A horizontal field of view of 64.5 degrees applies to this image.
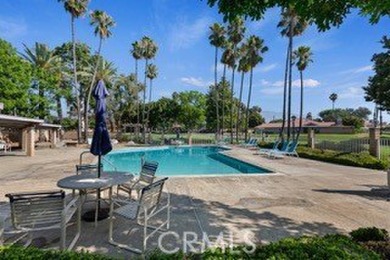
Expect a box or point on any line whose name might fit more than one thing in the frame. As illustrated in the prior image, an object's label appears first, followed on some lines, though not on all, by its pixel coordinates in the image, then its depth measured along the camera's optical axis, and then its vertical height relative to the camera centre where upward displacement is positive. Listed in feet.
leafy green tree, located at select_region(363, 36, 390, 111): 90.53 +16.54
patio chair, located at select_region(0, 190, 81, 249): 13.61 -3.53
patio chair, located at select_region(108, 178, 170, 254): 14.65 -3.97
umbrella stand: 18.72 -5.17
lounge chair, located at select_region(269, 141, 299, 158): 59.67 -3.69
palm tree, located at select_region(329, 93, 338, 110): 374.18 +44.54
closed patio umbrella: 19.34 -0.05
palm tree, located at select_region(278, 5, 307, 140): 90.48 +28.82
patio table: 16.63 -2.87
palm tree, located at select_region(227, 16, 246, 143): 115.03 +37.55
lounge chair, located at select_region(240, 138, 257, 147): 90.02 -3.09
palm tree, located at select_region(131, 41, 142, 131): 136.15 +36.06
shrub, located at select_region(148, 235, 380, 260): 9.90 -4.00
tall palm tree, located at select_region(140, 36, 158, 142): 135.95 +37.10
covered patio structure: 56.90 +1.06
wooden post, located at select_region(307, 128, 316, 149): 72.02 -1.59
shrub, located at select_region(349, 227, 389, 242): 13.74 -4.56
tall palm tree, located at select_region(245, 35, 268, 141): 111.86 +30.18
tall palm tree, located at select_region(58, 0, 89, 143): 100.07 +40.46
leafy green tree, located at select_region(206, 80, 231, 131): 191.42 +15.83
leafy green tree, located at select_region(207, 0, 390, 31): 13.20 +5.48
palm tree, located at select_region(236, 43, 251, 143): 116.26 +26.80
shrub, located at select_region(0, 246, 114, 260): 9.71 -4.04
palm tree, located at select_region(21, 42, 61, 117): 116.67 +28.26
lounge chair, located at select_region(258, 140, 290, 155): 64.57 -3.41
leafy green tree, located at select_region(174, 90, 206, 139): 148.66 +12.09
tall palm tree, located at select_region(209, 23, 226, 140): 121.70 +38.65
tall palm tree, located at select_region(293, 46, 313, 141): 103.04 +25.54
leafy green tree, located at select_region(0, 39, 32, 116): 88.28 +14.86
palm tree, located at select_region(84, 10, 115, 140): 108.88 +38.57
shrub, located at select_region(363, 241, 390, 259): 12.14 -4.61
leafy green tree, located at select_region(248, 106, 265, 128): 298.56 +12.70
